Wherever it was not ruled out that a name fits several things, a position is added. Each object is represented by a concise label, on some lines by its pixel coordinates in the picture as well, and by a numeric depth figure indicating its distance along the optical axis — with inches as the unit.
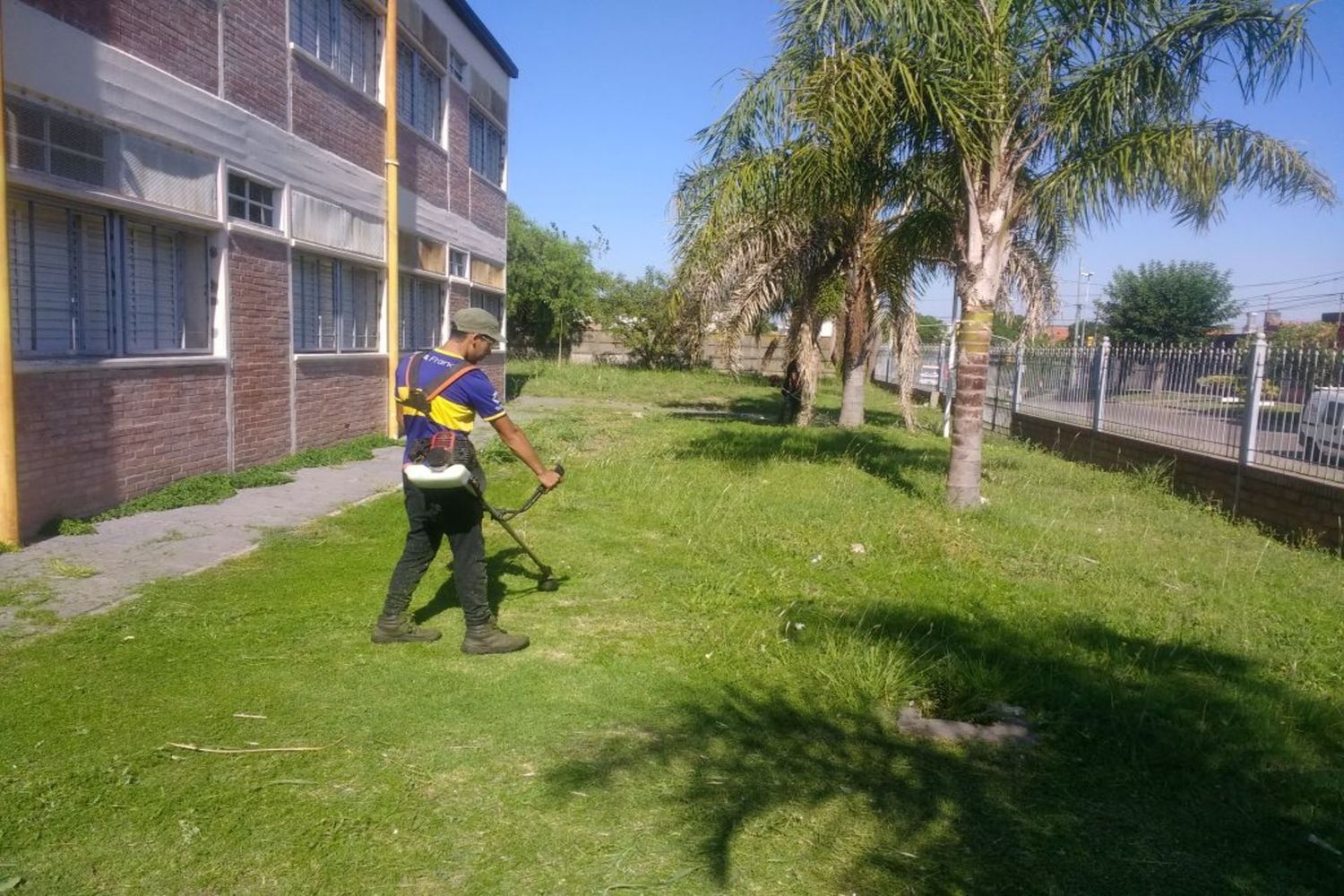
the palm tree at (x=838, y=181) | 345.7
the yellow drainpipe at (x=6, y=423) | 241.8
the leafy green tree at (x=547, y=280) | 1398.9
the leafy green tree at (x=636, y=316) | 1470.2
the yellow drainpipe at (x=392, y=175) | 507.2
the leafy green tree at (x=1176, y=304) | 1531.7
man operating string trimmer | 197.3
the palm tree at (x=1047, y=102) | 334.0
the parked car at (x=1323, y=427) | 353.1
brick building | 275.4
